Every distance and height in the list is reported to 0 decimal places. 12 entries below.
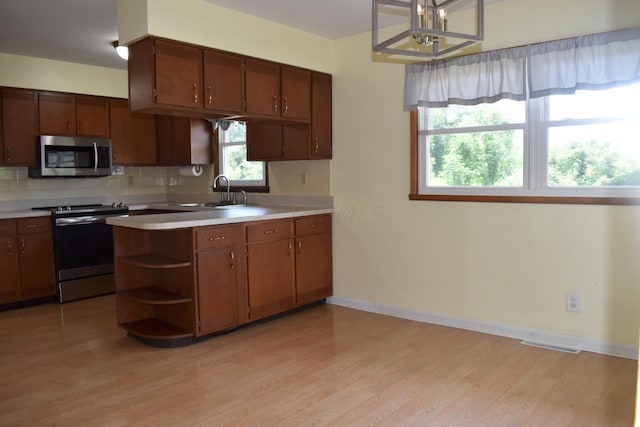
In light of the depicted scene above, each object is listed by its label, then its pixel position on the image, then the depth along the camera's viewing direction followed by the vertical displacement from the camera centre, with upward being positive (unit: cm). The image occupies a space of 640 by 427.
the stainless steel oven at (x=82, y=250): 484 -66
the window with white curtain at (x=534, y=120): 308 +40
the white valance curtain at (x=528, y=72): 301 +71
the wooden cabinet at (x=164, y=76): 331 +72
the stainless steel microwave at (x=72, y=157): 500 +28
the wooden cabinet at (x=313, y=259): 431 -69
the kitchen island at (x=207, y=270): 352 -67
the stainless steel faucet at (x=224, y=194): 533 -11
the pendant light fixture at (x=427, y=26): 162 +53
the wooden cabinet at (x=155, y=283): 352 -75
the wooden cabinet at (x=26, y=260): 457 -70
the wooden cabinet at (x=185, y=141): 549 +46
